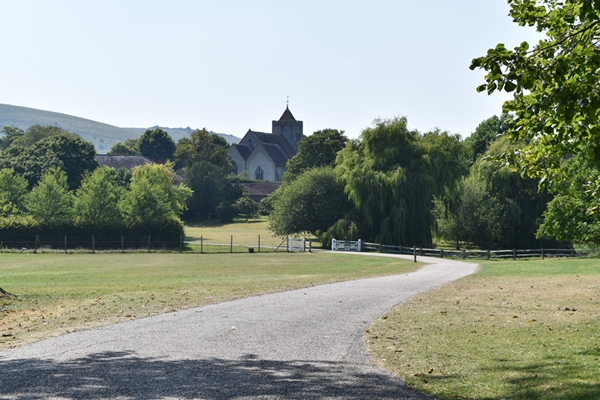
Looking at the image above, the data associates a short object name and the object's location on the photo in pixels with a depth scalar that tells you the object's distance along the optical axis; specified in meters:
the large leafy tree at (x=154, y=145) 184.75
